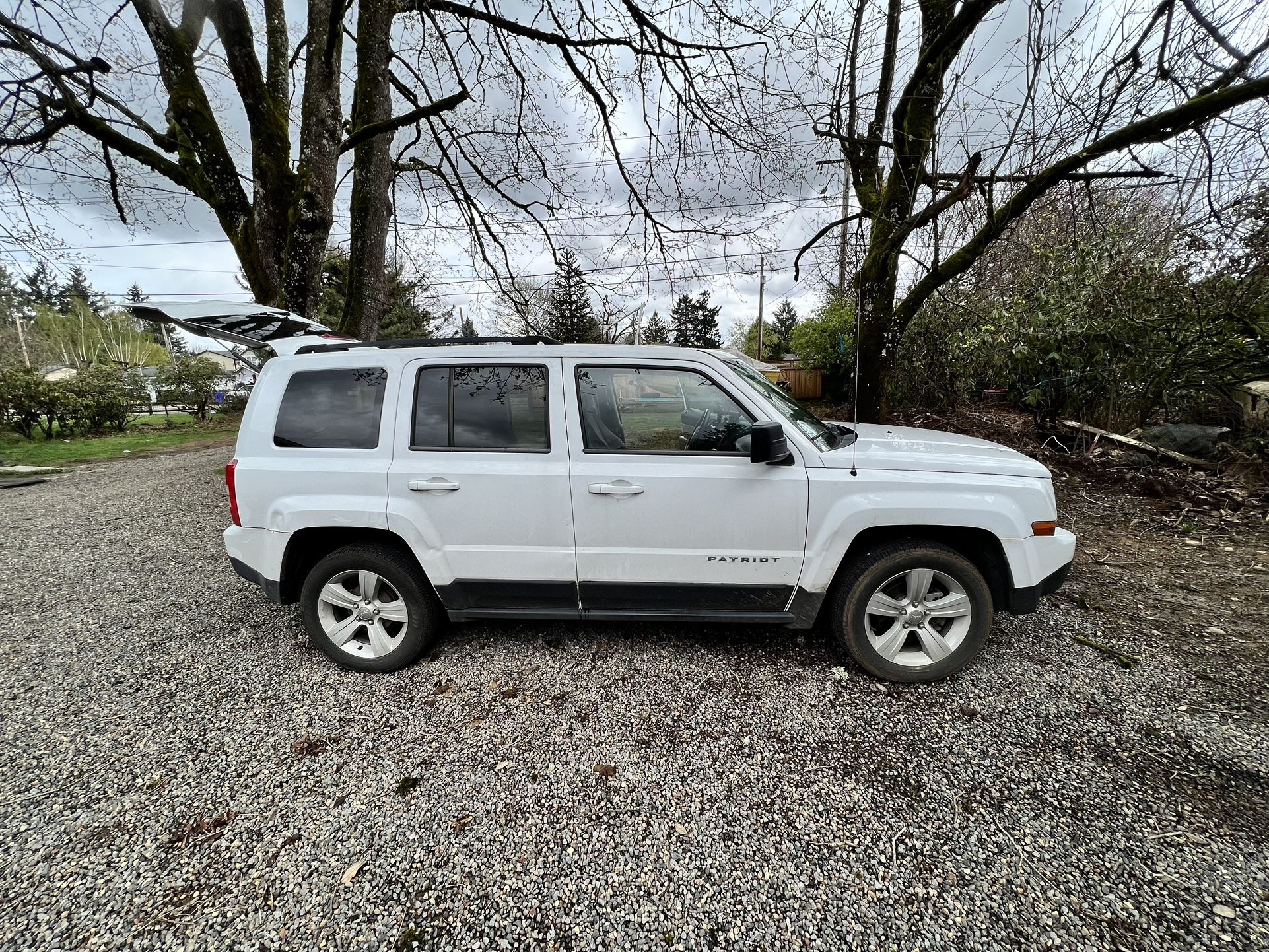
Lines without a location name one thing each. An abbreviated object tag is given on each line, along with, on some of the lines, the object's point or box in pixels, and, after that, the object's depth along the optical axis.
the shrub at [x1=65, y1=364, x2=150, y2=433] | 12.34
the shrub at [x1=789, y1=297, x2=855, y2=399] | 13.38
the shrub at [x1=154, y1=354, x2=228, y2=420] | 15.79
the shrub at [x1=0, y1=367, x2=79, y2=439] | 10.91
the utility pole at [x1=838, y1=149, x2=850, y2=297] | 7.45
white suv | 2.49
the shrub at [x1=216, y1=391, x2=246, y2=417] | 18.98
